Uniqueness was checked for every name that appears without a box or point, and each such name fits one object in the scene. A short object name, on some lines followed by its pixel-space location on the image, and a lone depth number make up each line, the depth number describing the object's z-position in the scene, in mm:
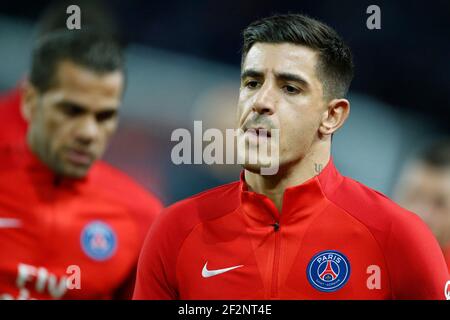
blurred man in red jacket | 5848
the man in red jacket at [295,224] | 4387
